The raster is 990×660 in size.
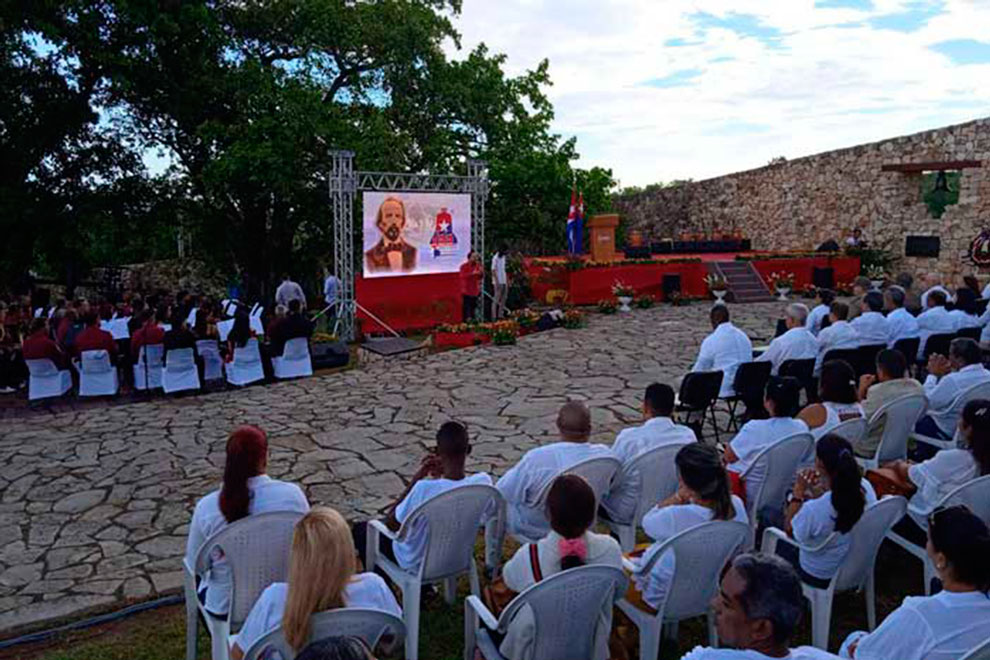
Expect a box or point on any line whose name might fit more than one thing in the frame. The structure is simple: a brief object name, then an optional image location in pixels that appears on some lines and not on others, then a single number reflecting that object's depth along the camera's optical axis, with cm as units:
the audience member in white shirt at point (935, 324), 812
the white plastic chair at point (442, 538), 352
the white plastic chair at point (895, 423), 495
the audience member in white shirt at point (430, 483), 358
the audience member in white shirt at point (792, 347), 709
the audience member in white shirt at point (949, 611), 233
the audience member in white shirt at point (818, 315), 877
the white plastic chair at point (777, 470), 416
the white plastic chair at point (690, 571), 311
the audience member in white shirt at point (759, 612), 200
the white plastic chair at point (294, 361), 1067
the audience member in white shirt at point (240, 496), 340
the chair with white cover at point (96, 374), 956
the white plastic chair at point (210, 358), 1027
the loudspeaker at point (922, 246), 1953
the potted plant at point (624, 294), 1686
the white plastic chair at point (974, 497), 350
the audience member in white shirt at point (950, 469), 378
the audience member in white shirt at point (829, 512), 330
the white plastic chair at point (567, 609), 268
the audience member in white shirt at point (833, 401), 467
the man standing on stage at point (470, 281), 1522
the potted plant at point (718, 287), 1739
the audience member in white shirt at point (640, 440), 420
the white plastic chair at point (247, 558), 310
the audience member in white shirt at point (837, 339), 763
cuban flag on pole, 1986
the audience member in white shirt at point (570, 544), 286
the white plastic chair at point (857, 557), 336
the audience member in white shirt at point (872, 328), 782
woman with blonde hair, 233
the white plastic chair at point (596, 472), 394
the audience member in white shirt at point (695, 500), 327
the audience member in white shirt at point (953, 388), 543
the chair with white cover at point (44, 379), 941
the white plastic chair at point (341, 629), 232
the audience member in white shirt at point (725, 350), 701
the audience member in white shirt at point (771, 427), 433
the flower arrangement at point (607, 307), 1641
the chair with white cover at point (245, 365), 1030
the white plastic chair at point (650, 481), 418
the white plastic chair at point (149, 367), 984
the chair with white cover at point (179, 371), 970
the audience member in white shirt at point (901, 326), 795
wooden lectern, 2048
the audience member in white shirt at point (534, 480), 399
